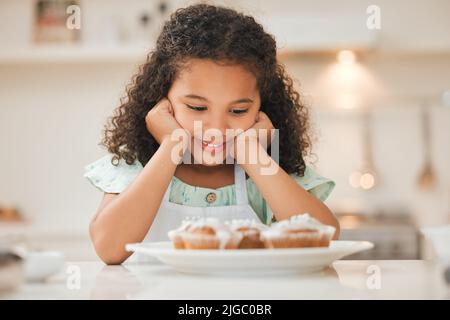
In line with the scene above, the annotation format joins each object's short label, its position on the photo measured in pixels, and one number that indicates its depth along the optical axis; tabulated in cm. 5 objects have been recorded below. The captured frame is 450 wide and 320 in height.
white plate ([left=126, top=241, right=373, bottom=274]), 103
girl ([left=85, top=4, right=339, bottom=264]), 130
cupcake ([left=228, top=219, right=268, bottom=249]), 109
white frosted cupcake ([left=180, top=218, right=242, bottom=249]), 108
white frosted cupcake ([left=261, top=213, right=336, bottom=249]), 108
